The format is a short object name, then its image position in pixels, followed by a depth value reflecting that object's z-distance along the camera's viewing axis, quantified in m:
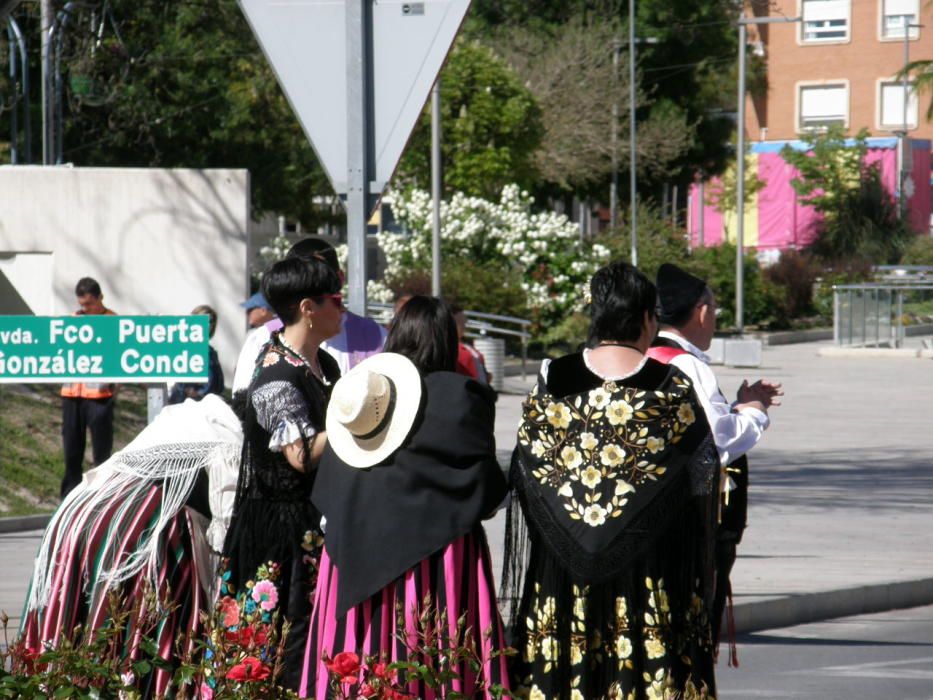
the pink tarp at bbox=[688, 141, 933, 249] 125.03
